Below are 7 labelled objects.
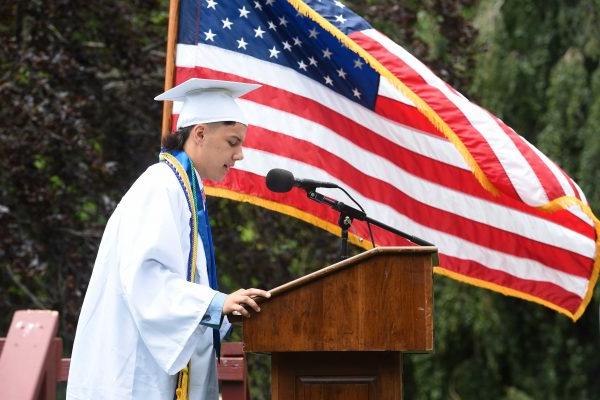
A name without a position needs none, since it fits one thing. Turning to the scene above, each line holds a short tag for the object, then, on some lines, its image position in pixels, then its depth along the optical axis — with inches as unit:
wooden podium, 329.4
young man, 352.2
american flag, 534.6
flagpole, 481.7
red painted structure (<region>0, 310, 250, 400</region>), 441.1
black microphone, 375.9
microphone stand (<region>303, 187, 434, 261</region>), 372.4
